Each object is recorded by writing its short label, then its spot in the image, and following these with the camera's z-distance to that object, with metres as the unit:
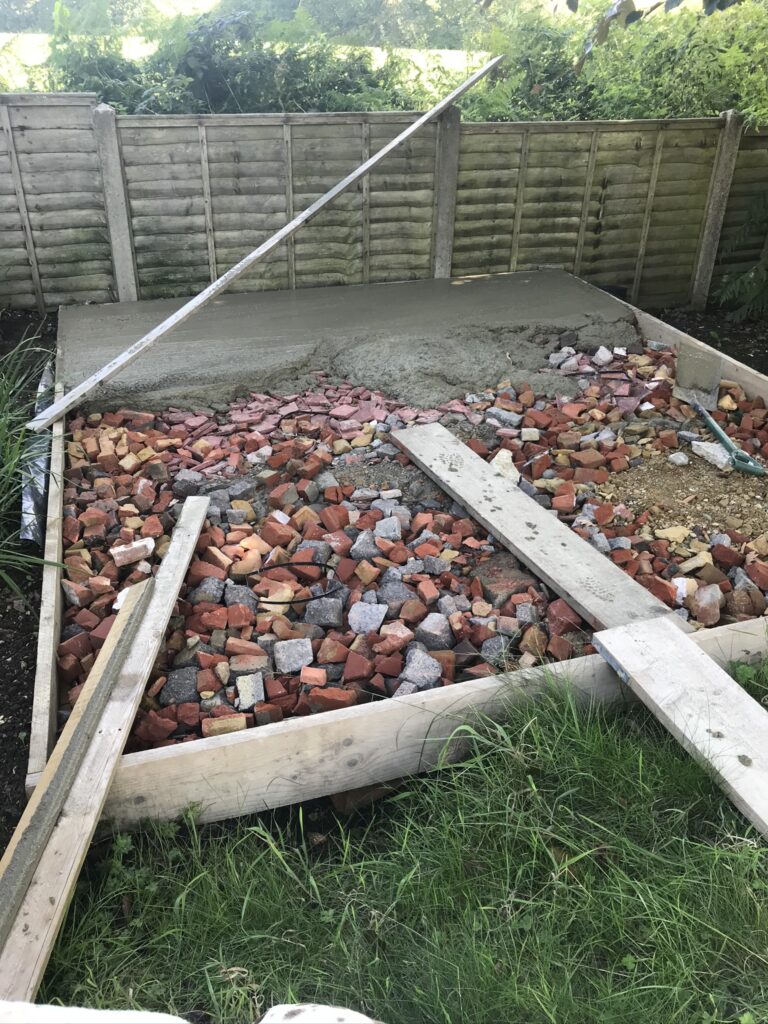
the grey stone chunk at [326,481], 3.97
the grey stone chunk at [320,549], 3.45
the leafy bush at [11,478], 3.30
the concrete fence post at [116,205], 5.67
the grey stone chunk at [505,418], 4.58
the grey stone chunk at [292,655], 2.88
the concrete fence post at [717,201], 7.01
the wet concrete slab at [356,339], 4.92
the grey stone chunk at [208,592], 3.20
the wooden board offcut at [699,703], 2.18
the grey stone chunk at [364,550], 3.46
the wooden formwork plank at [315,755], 2.24
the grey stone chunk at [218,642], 2.97
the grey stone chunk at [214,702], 2.74
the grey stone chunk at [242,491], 3.93
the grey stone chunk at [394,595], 3.15
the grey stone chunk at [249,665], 2.88
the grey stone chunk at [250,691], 2.74
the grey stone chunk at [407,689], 2.70
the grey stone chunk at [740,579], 3.30
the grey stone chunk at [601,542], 3.55
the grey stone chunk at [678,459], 4.25
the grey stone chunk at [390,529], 3.60
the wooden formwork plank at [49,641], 2.48
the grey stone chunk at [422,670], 2.77
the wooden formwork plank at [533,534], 3.09
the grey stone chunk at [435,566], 3.38
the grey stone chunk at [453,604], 3.14
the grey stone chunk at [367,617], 3.07
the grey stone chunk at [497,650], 2.89
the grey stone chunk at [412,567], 3.38
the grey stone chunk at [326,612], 3.12
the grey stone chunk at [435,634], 2.97
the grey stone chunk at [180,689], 2.74
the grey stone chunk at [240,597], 3.19
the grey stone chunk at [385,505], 3.83
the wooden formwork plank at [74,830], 1.73
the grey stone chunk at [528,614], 3.09
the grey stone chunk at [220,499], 3.84
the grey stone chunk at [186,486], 3.93
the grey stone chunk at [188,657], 2.90
